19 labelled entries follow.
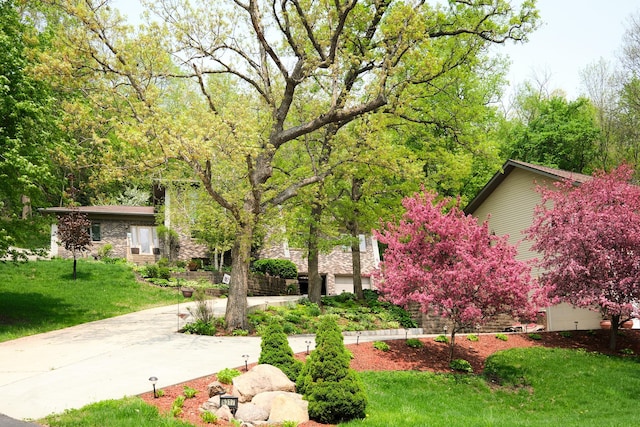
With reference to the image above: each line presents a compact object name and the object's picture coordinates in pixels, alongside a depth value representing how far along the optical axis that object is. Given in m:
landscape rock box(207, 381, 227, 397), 9.30
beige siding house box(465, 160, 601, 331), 21.94
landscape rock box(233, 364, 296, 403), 9.39
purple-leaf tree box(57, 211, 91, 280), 25.08
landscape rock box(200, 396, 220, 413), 8.70
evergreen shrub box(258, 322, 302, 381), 10.58
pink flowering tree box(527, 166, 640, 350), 16.45
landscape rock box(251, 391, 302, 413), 8.94
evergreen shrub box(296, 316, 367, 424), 8.74
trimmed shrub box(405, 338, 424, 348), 15.18
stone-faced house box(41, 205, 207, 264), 33.47
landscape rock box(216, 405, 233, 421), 8.41
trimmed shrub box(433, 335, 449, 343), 16.14
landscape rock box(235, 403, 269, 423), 8.62
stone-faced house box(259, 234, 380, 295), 34.22
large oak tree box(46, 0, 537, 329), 14.45
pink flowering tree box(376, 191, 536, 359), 13.48
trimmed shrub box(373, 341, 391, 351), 14.43
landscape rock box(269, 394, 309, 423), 8.66
